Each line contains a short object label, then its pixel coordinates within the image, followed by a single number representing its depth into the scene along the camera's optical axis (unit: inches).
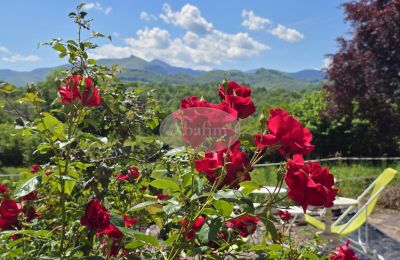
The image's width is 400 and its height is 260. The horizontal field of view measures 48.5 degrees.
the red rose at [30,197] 51.5
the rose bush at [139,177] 30.6
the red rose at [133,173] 55.6
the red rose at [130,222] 48.2
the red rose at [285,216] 66.7
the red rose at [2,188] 56.3
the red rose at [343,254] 54.6
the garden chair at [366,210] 131.8
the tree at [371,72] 311.0
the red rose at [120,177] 56.1
